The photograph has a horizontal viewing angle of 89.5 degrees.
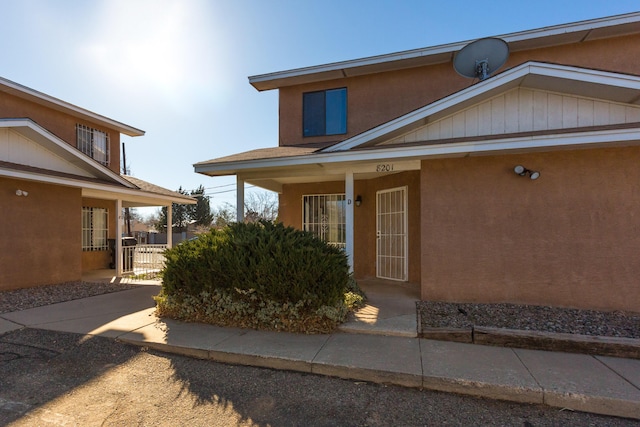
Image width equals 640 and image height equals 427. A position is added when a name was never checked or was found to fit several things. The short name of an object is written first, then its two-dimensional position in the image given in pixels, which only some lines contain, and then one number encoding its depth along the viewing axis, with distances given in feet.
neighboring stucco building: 24.59
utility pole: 72.86
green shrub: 15.37
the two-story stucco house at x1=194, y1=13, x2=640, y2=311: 16.90
